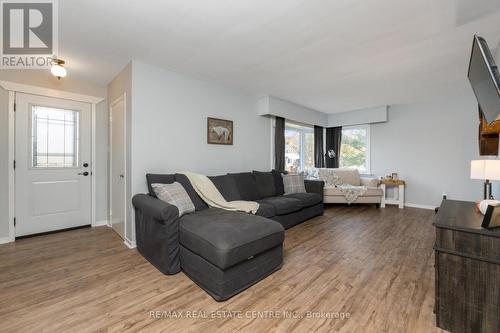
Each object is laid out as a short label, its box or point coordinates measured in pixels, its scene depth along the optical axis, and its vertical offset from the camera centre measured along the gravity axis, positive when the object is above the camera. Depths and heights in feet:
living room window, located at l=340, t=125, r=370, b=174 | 19.03 +1.53
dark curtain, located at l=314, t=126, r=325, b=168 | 20.24 +1.54
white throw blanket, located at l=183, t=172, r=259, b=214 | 9.05 -1.41
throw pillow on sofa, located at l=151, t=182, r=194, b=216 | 7.85 -1.23
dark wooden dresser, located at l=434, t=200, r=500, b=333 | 4.14 -2.18
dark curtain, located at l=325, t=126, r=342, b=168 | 20.31 +2.05
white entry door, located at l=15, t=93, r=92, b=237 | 9.86 -0.14
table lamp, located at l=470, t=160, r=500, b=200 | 6.14 -0.09
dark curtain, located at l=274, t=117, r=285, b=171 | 15.73 +1.47
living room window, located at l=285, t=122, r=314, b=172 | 18.34 +1.50
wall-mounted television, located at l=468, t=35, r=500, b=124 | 4.38 +1.94
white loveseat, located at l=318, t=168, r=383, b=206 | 15.93 -1.50
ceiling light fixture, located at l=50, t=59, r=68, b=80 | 8.44 +3.59
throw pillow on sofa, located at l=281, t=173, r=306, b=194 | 13.88 -1.26
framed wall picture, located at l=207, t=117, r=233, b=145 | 11.53 +1.75
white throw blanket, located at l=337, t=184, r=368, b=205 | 15.92 -1.98
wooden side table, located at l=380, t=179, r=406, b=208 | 16.11 -2.03
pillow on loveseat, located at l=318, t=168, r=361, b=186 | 17.56 -0.96
